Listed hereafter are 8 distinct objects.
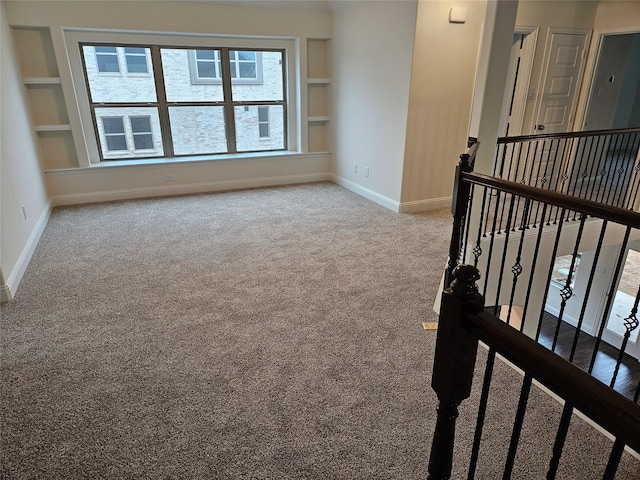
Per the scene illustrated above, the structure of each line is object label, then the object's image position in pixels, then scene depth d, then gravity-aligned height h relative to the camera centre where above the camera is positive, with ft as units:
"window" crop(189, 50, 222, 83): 17.40 +1.17
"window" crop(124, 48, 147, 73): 16.46 +1.32
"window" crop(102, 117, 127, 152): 16.94 -1.56
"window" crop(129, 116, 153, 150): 17.34 -1.58
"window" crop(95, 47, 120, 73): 16.08 +1.29
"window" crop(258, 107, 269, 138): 19.26 -1.22
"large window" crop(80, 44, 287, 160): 16.52 -0.21
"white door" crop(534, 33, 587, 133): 15.94 +0.48
